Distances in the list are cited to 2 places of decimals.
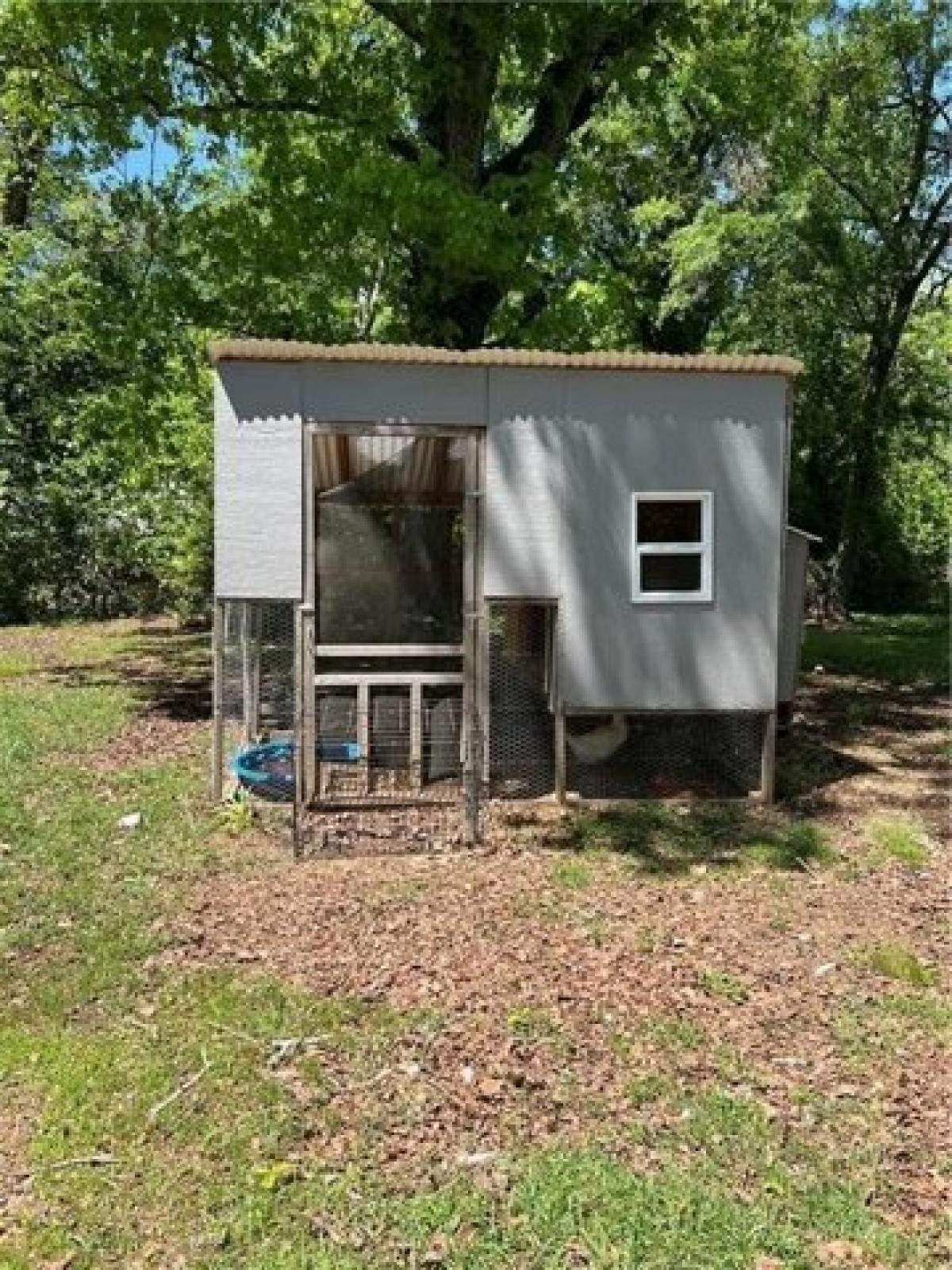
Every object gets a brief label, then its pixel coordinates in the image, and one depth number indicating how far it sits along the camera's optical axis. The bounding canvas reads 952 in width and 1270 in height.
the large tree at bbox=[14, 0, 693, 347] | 7.96
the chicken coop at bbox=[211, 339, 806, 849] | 6.09
